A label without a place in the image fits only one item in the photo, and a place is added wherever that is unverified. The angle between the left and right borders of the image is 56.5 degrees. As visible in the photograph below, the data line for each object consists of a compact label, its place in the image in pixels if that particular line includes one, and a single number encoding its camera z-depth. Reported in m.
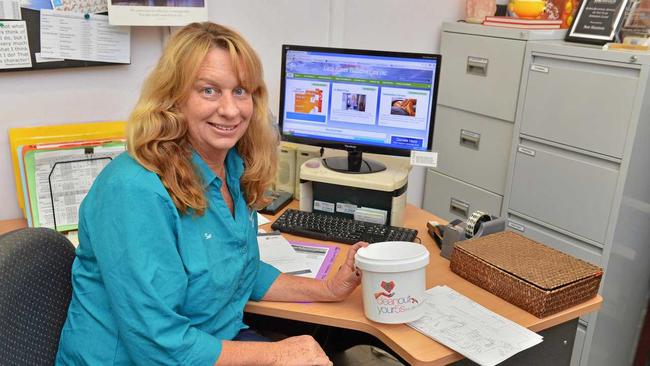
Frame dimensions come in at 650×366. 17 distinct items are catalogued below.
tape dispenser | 1.64
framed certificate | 2.31
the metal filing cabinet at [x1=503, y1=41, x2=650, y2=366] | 2.07
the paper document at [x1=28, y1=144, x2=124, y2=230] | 1.81
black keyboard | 1.75
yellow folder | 1.83
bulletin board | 1.79
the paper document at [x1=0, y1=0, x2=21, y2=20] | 1.75
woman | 1.16
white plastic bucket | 1.28
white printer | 1.84
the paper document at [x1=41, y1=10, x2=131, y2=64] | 1.83
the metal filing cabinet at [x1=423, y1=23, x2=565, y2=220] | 2.46
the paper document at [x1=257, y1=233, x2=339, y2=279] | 1.61
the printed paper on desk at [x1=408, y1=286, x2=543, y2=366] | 1.24
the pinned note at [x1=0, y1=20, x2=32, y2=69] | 1.76
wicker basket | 1.38
